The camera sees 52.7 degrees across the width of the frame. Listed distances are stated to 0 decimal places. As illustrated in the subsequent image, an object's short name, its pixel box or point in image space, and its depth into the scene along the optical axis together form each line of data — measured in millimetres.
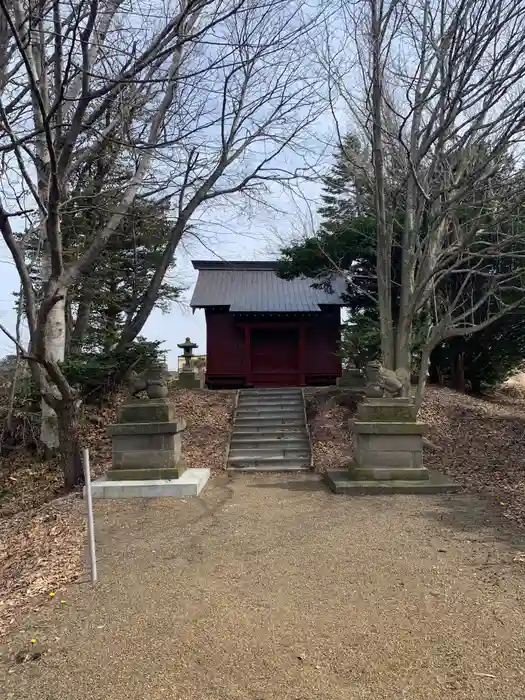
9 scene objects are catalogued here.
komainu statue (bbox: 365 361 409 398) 8312
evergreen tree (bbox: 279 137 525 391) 14078
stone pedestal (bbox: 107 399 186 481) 8141
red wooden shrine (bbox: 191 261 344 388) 19750
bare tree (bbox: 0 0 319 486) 4922
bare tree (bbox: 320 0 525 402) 8352
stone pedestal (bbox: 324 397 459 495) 7895
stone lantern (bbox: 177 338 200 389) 17016
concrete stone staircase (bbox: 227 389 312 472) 10539
